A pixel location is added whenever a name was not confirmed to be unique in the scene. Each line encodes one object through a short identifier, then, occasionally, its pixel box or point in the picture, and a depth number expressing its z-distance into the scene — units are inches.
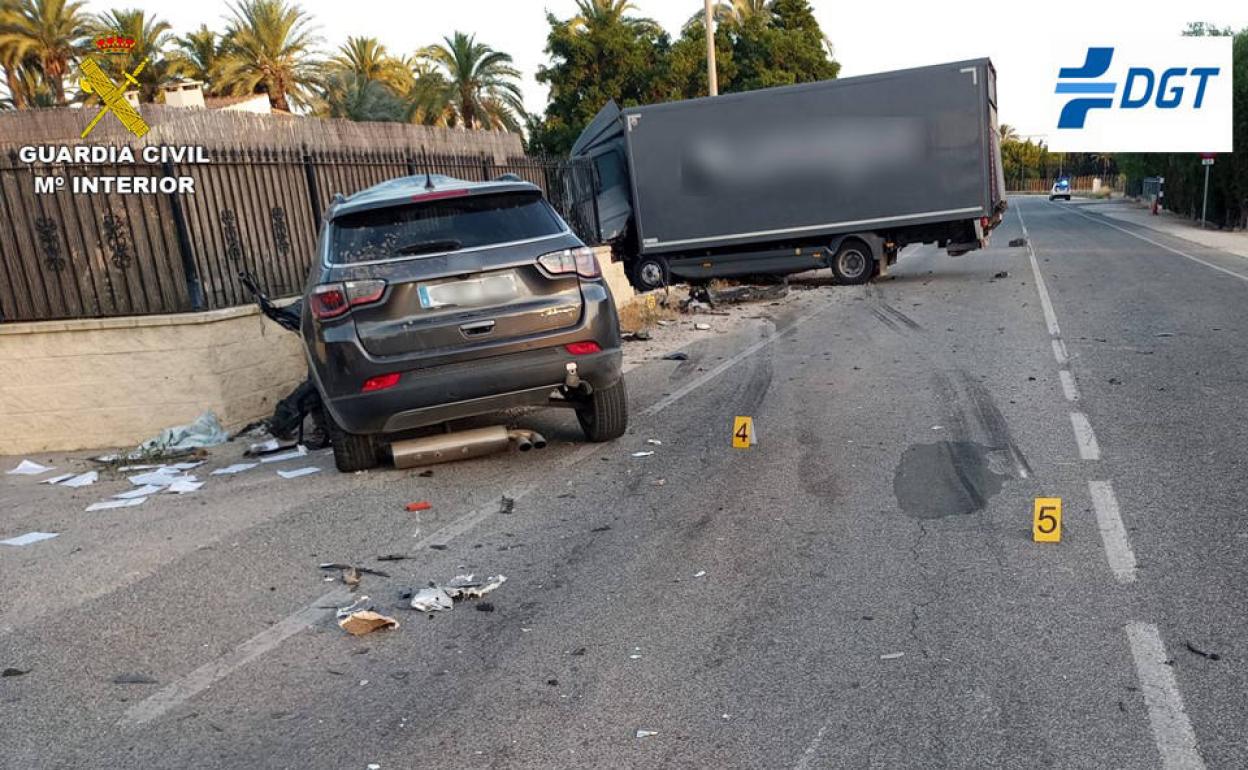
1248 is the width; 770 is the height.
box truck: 671.1
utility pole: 900.6
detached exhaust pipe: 264.8
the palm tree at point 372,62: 1594.9
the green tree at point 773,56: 1638.8
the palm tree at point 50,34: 1159.0
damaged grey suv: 240.1
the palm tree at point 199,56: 1385.3
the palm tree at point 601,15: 1600.6
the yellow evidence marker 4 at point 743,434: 276.8
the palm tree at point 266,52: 1337.4
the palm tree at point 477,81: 1507.1
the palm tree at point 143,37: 1224.8
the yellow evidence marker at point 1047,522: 190.4
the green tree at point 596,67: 1581.0
